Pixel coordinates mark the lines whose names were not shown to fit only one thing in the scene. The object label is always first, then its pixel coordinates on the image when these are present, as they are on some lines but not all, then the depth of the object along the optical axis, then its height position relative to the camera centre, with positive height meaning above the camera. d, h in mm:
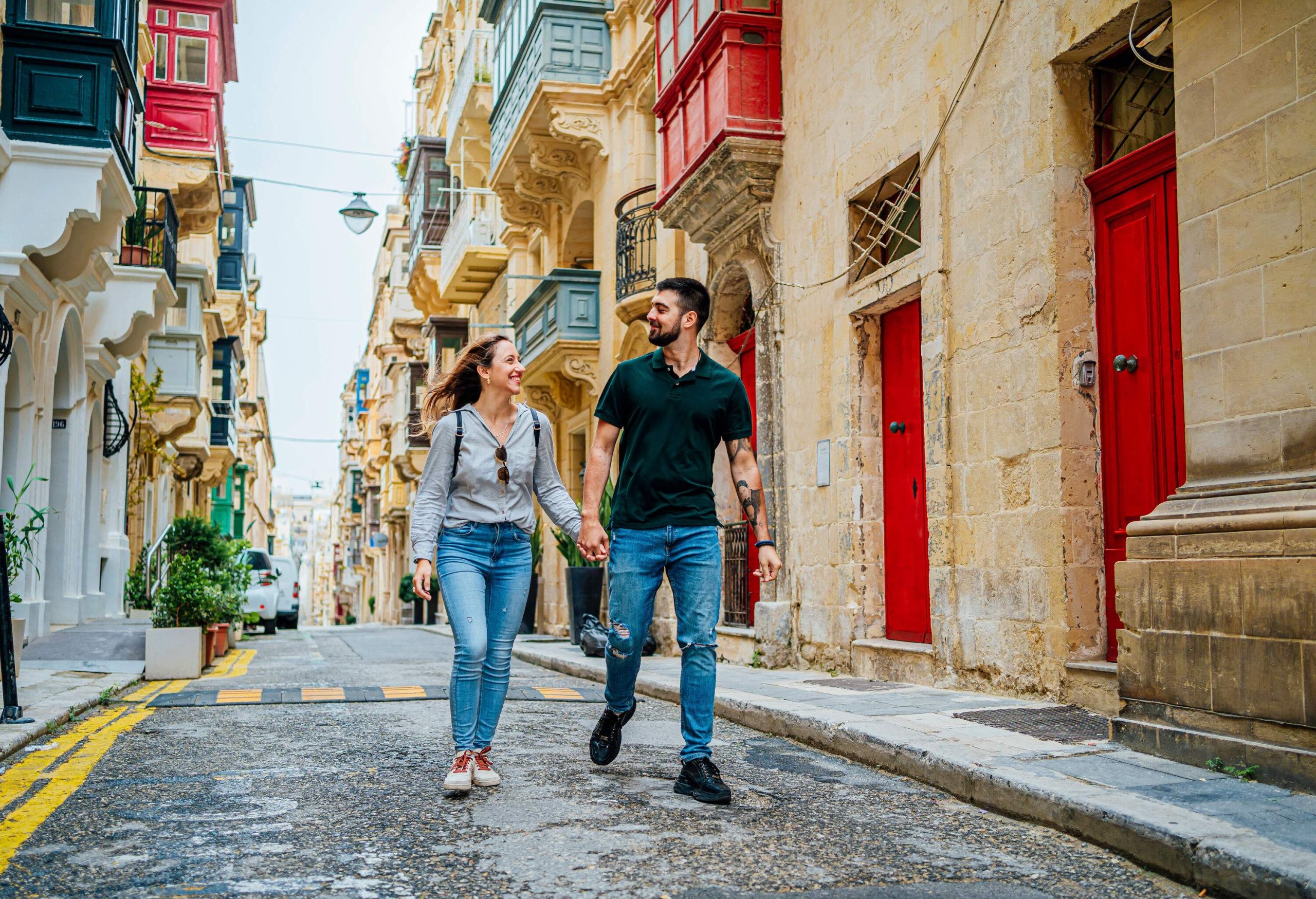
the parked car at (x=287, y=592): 28109 -1049
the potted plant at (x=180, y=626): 11242 -738
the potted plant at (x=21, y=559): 8422 -106
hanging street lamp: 26125 +6949
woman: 5207 +130
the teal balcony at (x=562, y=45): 18797 +7697
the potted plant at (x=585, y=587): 16016 -547
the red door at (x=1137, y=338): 6812 +1172
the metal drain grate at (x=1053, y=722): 6133 -943
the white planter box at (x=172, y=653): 11219 -974
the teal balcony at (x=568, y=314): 19297 +3638
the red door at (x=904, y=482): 9852 +508
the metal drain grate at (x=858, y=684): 8852 -1035
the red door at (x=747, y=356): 13742 +2208
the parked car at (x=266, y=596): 23656 -968
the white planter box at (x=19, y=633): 8406 -604
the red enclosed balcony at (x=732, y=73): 12492 +4846
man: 5227 +221
